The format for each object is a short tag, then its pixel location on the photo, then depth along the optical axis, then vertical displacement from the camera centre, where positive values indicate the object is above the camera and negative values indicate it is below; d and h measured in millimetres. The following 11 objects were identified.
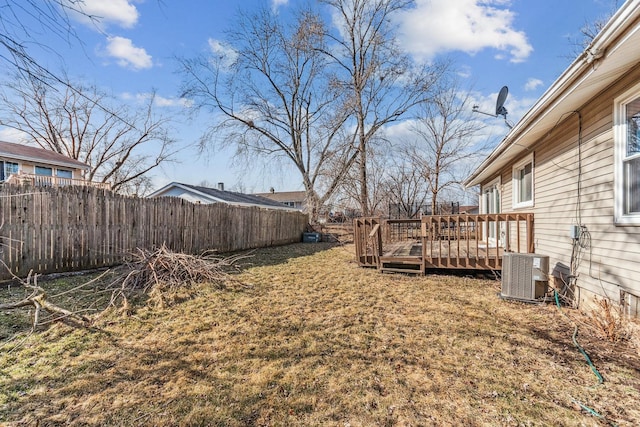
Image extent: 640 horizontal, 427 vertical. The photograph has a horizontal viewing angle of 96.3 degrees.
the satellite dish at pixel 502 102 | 7109 +2899
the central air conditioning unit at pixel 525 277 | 4238 -902
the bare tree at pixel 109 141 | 21125 +5660
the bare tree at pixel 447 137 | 16859 +4813
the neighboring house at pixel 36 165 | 13938 +2655
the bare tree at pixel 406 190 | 19625 +1850
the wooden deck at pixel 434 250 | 5789 -833
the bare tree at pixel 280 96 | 17625 +7978
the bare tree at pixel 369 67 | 15125 +8251
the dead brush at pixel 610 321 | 2943 -1105
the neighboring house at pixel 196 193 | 16828 +1242
